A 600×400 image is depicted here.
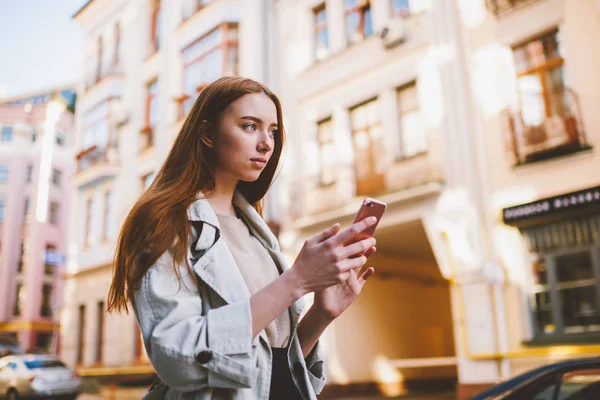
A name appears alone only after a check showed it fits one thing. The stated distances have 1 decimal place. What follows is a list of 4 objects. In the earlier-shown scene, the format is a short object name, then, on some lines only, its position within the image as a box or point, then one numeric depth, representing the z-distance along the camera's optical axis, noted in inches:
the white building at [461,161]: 393.7
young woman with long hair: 52.4
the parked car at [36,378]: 531.5
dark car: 134.6
